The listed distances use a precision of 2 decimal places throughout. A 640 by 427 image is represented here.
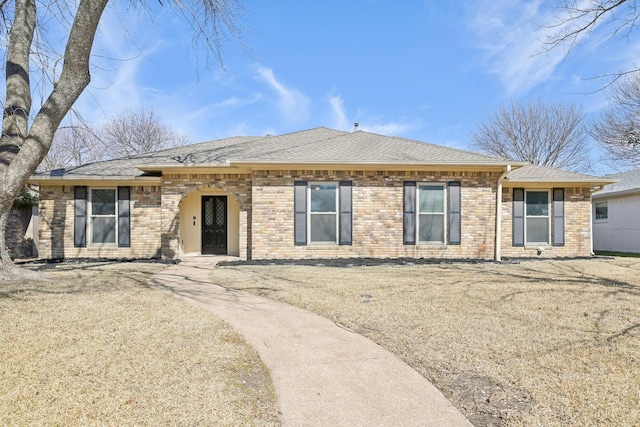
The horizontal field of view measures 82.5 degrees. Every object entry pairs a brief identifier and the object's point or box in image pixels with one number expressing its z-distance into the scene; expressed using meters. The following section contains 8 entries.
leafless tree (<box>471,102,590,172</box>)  24.34
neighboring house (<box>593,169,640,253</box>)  15.05
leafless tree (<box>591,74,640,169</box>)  16.36
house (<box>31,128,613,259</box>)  10.17
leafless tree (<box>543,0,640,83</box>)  6.90
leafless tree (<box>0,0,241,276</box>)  6.48
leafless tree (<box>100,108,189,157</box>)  27.38
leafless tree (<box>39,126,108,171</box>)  25.73
